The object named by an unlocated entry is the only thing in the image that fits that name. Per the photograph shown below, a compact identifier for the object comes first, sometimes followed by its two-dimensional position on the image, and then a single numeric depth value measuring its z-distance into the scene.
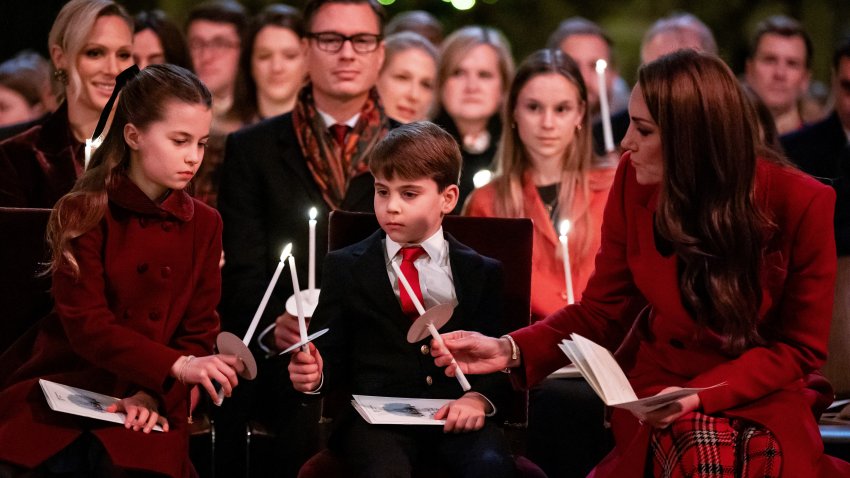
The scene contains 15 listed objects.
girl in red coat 5.89
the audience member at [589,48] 12.55
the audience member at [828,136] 10.34
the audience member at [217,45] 12.58
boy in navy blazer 6.41
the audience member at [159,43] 10.48
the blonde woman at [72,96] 8.12
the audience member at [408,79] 11.83
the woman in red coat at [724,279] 5.64
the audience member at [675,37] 12.25
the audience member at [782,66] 12.70
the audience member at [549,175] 8.75
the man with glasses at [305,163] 8.44
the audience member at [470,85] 11.77
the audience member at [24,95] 12.54
